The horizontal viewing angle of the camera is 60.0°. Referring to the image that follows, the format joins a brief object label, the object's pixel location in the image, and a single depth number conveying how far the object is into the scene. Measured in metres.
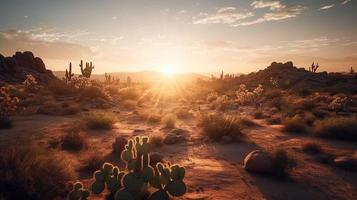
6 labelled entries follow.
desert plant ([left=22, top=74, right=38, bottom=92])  29.35
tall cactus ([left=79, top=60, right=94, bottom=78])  37.38
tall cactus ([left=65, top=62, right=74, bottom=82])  31.77
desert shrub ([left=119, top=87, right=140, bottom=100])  30.61
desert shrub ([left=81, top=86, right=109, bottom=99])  25.61
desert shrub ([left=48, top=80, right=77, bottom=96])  27.78
